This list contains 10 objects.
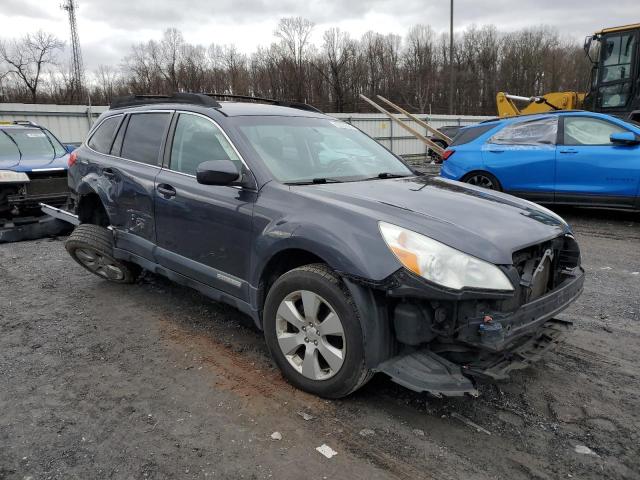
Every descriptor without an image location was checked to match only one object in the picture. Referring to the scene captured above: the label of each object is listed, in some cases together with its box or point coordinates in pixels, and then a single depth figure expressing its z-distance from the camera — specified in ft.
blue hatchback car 23.84
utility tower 148.25
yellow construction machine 38.47
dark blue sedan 23.67
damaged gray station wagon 8.19
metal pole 94.58
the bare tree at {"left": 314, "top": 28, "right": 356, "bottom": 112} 151.33
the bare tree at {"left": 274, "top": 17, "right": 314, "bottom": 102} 145.48
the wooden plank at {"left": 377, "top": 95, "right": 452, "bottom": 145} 41.22
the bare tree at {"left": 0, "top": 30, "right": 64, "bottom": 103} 149.38
